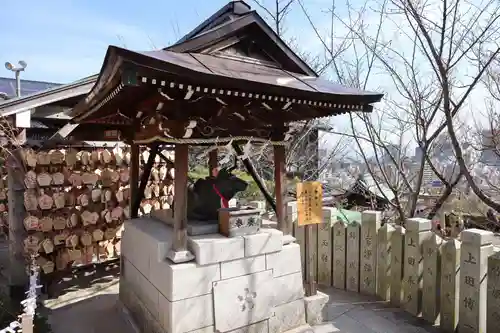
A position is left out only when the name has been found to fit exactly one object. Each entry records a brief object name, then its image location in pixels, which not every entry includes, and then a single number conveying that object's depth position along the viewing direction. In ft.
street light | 28.14
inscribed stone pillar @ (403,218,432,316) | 15.17
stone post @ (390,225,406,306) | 16.24
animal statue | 14.60
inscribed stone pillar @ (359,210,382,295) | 17.61
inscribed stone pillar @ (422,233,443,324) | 14.52
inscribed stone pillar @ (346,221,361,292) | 18.35
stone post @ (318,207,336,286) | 19.40
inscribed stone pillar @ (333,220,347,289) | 18.93
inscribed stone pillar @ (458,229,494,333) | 12.62
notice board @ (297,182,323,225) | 14.75
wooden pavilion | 10.25
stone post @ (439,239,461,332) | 13.69
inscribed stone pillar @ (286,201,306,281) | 20.33
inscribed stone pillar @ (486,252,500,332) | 12.42
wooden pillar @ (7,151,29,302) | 18.38
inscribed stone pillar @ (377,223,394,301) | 16.97
